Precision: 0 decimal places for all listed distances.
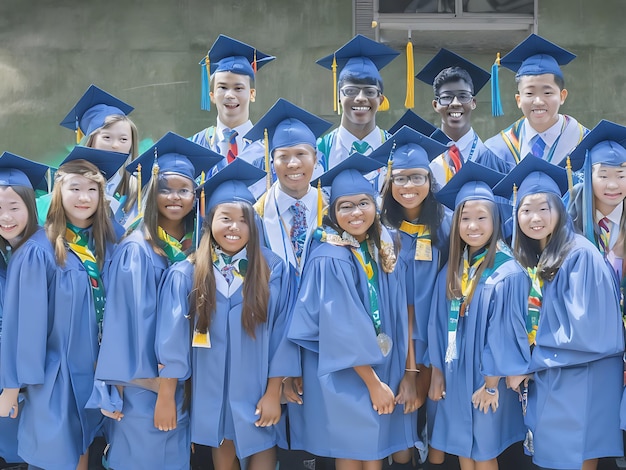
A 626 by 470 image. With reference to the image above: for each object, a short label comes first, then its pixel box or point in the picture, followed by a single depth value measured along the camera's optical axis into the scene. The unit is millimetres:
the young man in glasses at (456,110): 4980
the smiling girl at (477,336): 3809
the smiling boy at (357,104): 4969
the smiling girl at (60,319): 3805
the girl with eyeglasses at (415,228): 4078
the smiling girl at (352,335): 3816
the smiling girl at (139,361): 3820
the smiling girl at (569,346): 3727
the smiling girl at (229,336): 3834
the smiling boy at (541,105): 4969
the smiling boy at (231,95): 5207
